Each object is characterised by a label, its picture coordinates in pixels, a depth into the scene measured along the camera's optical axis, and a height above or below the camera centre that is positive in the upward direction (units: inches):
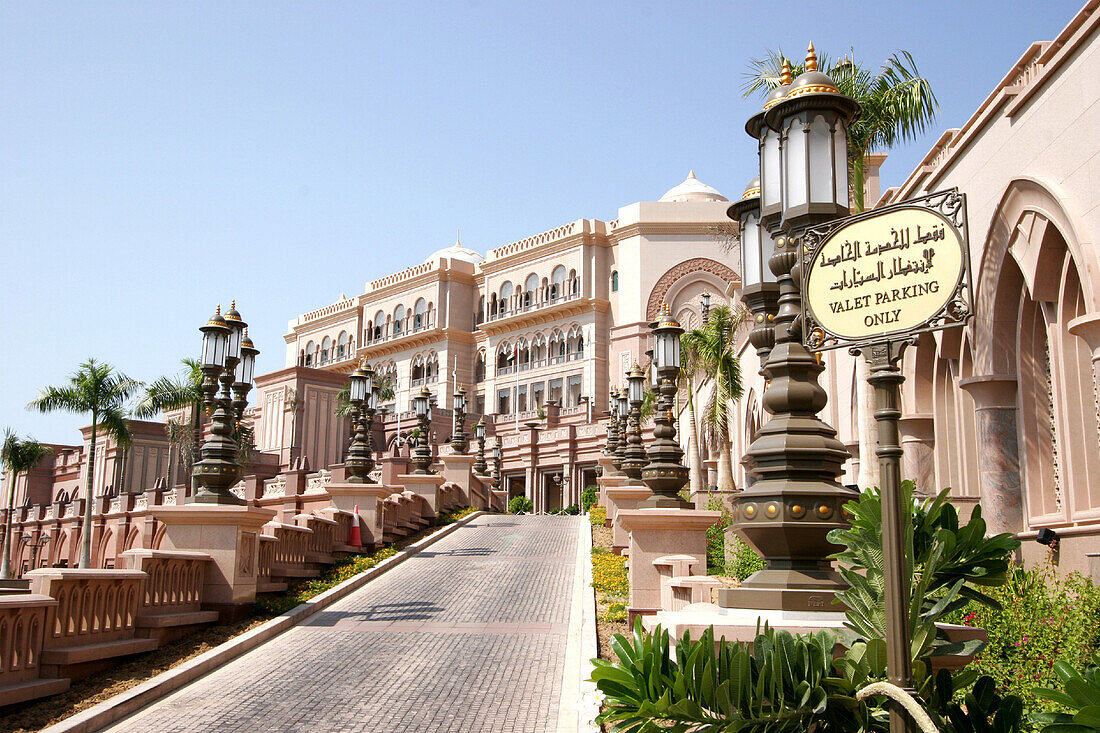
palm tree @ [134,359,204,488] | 1860.2 +201.4
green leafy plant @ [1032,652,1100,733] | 132.1 -27.4
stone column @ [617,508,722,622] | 493.7 -18.2
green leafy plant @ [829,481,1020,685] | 172.2 -11.4
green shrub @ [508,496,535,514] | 2058.3 -8.5
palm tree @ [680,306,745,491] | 1175.6 +180.3
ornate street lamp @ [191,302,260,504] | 573.9 +75.1
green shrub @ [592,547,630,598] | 632.4 -51.7
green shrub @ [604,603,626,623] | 544.2 -63.2
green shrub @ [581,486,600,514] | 1919.3 +9.7
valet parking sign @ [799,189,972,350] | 167.3 +42.8
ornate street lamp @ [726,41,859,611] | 221.8 +24.4
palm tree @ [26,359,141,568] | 1630.2 +171.5
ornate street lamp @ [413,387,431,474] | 1201.4 +81.6
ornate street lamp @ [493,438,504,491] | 2117.4 +83.6
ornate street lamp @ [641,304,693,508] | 525.3 +38.3
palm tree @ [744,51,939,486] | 739.4 +316.8
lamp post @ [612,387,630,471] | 1459.9 +136.1
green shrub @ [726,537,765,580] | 705.0 -43.5
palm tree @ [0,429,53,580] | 2282.2 +104.2
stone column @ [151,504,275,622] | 530.9 -24.0
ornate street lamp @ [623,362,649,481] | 837.2 +64.3
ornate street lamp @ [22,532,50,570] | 2165.4 -108.5
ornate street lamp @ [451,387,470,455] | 1493.6 +118.8
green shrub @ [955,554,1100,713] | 329.7 -47.1
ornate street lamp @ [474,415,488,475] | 1707.7 +95.1
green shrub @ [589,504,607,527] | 1307.3 -19.1
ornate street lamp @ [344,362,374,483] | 908.6 +68.3
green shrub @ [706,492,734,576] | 811.4 -35.3
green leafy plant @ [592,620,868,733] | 162.6 -31.9
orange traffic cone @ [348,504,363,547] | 831.7 -31.5
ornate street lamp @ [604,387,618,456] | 1530.5 +118.8
